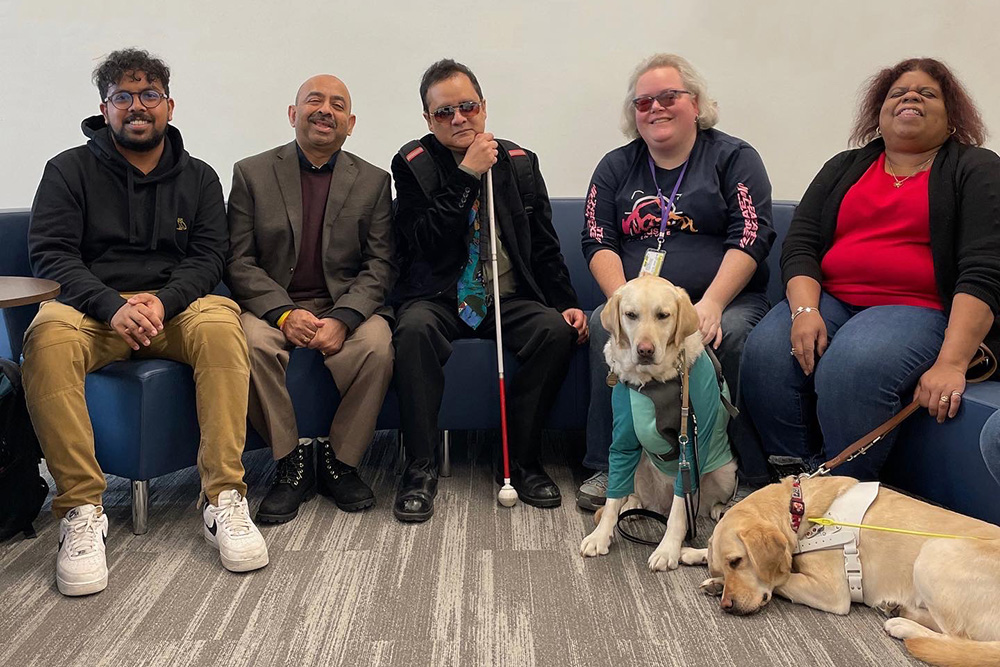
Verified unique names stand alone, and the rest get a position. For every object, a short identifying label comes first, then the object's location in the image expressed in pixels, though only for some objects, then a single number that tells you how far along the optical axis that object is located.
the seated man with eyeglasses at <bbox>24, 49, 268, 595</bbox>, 2.16
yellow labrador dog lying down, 1.64
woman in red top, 2.14
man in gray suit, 2.54
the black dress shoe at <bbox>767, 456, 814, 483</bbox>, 2.41
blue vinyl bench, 2.03
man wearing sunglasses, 2.59
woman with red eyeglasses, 2.61
